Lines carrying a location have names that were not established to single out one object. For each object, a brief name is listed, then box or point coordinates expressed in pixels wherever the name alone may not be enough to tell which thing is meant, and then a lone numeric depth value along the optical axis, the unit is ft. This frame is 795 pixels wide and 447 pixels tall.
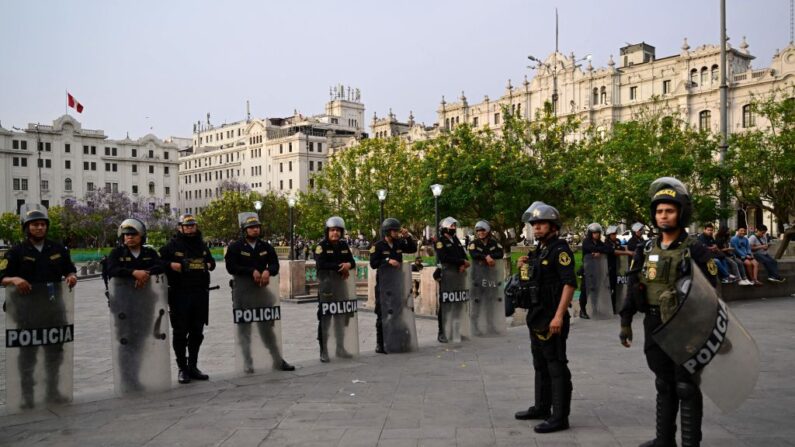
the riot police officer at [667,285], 15.44
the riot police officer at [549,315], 18.95
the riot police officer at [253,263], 28.07
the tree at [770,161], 75.92
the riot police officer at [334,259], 31.01
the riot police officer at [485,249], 37.55
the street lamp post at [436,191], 78.23
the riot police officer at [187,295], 26.99
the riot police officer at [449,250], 36.01
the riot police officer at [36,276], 22.82
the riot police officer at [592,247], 46.34
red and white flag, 234.79
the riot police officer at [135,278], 24.89
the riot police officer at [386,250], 33.45
